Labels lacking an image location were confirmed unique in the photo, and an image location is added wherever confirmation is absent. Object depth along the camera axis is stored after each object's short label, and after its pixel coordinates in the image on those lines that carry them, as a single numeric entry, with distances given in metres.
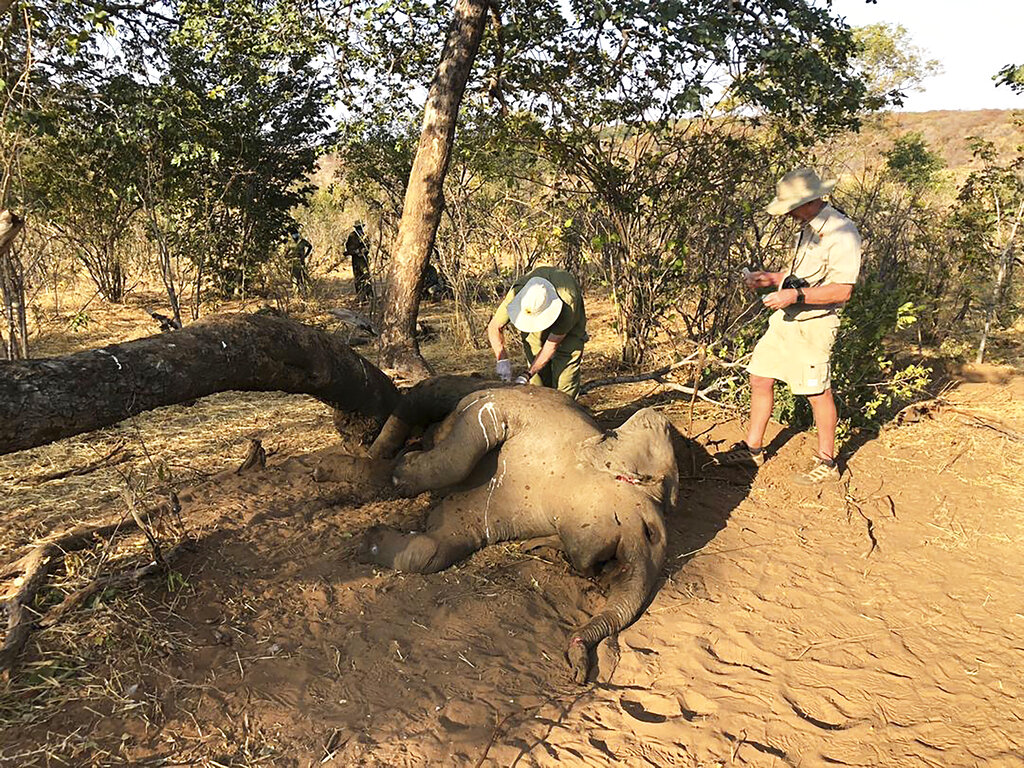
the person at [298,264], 10.02
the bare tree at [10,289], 5.38
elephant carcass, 3.33
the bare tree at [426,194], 5.85
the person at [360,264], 10.45
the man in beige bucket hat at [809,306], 4.05
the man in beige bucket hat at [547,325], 4.47
